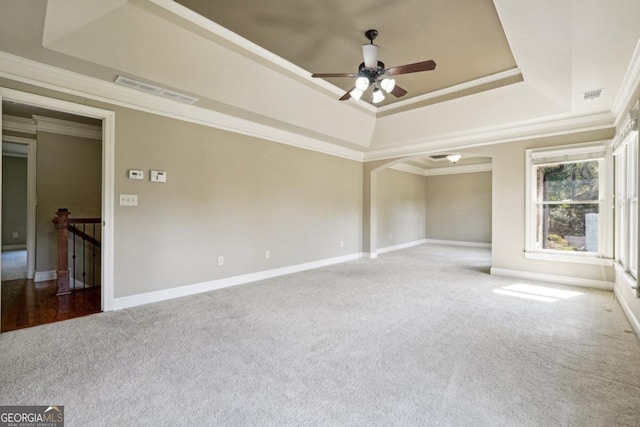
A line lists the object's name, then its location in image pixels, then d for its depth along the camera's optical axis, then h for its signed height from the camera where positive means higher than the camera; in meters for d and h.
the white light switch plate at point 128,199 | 3.51 +0.17
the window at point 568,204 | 4.41 +0.20
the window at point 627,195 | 3.07 +0.27
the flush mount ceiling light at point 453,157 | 7.41 +1.52
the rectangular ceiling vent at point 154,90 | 3.28 +1.52
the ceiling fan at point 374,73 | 2.93 +1.53
